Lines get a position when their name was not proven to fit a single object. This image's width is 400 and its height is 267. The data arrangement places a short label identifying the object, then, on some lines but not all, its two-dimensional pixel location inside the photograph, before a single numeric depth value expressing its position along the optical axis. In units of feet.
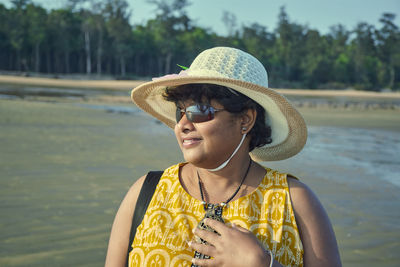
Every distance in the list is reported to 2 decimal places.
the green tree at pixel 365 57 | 273.54
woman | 5.55
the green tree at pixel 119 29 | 215.61
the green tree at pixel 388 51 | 274.98
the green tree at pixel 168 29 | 240.26
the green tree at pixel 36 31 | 189.16
